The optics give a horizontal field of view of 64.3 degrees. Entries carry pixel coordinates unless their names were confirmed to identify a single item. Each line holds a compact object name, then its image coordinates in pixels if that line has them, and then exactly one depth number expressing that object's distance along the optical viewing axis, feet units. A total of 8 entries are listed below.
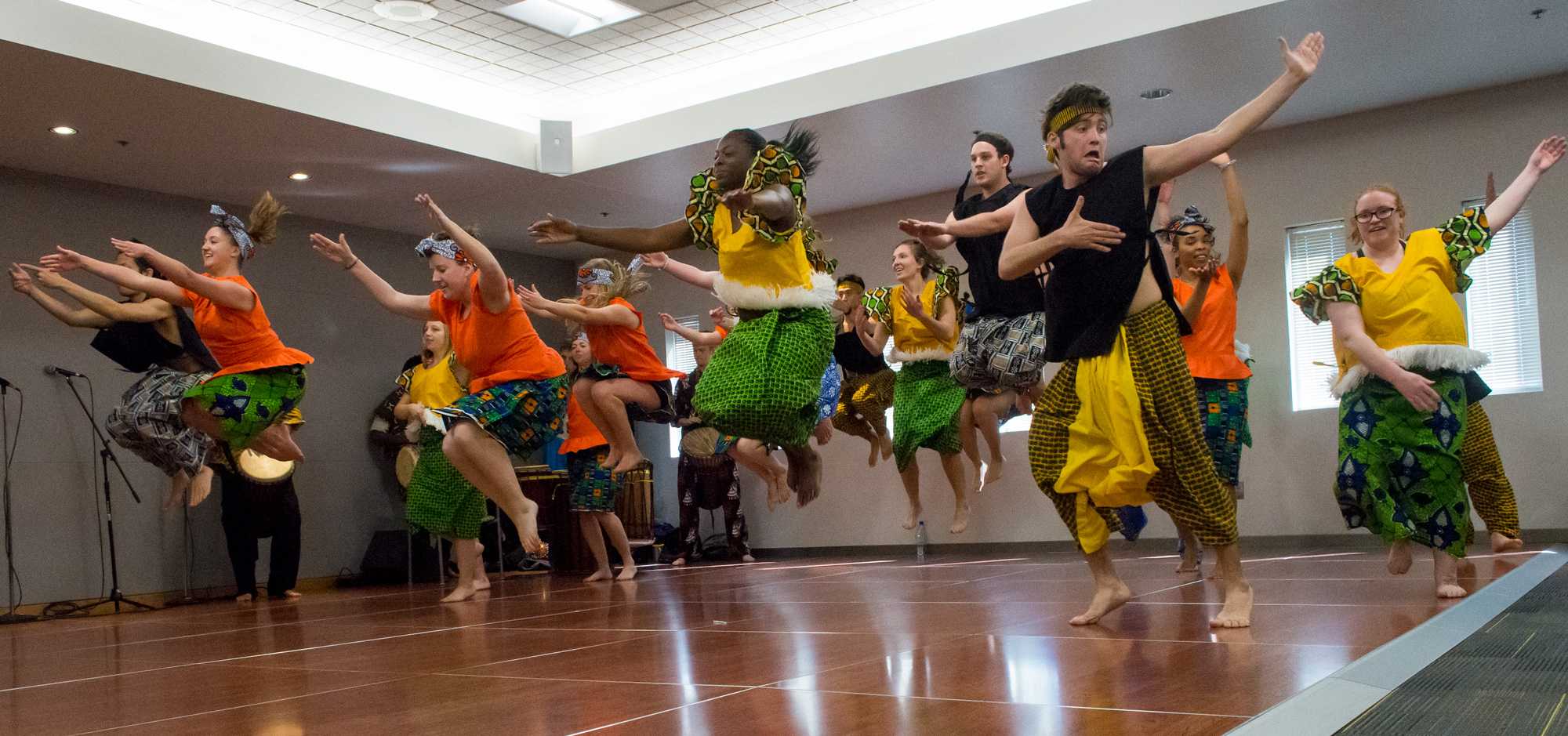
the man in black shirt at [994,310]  16.84
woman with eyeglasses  12.52
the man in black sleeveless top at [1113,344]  10.34
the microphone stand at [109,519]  25.53
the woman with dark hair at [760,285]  13.43
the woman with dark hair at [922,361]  20.80
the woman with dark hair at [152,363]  19.90
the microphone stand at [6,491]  25.35
